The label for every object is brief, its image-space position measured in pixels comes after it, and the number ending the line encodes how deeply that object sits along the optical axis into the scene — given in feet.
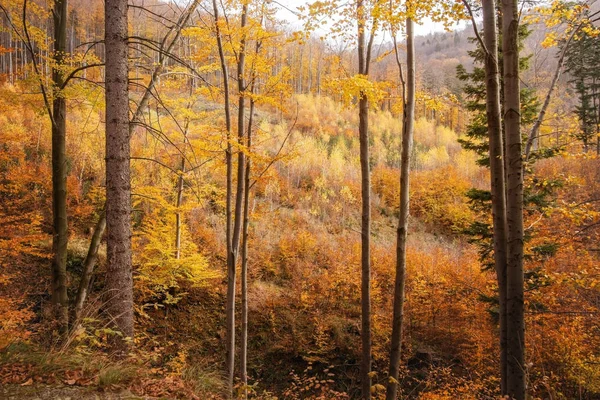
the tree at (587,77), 67.77
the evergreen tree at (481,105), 27.99
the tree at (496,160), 13.83
